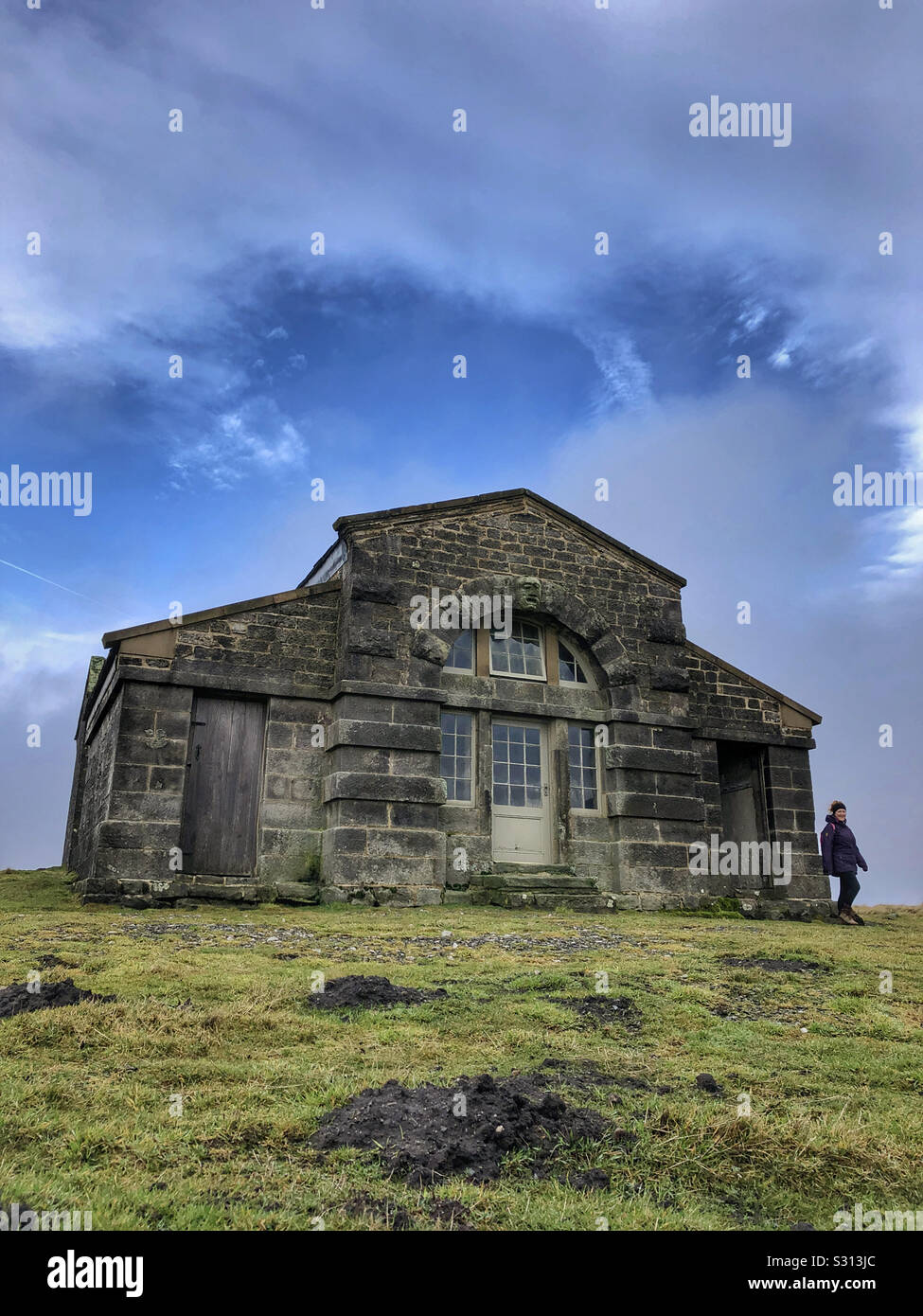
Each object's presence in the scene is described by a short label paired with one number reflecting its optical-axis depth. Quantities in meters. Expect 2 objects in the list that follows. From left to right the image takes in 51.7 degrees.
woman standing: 16.12
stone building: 13.38
